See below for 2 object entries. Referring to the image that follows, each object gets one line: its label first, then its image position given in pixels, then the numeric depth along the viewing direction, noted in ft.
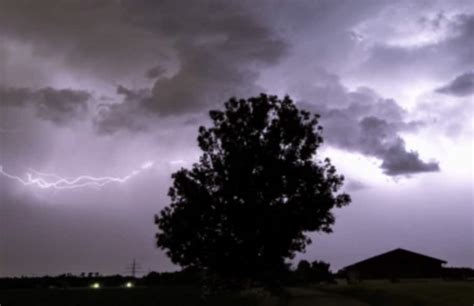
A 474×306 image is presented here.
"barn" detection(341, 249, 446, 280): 244.22
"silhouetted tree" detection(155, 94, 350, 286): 139.54
